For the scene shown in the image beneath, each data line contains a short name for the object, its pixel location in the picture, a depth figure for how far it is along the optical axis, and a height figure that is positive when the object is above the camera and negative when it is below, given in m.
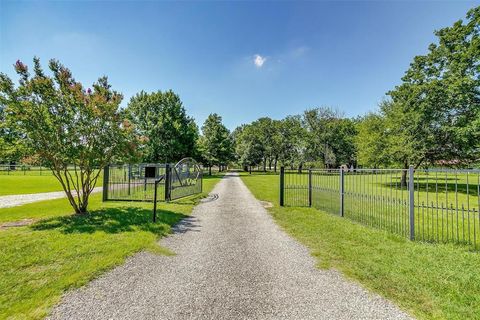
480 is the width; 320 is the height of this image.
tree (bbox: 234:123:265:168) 50.88 +3.69
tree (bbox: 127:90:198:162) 30.73 +5.51
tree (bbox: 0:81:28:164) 6.71 +0.85
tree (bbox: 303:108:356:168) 48.97 +6.17
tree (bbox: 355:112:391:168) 23.19 +2.39
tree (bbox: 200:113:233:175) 42.66 +4.53
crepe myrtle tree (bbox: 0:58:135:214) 6.89 +1.46
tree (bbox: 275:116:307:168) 51.41 +5.57
